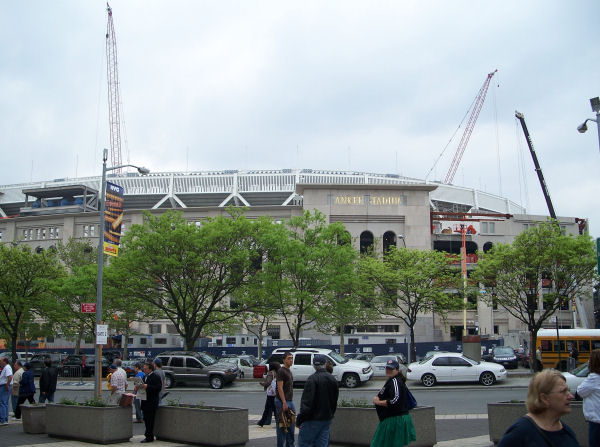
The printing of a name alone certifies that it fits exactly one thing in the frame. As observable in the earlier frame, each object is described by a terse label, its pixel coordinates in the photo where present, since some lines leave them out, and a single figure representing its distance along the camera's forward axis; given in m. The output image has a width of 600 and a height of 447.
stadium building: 72.12
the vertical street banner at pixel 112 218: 23.53
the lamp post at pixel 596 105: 20.78
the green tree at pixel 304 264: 36.44
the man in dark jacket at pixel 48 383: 18.69
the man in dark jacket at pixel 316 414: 9.28
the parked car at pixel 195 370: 30.73
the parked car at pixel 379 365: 33.96
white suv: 28.55
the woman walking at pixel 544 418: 4.06
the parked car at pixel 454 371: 28.36
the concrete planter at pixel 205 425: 12.11
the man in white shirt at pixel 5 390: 16.39
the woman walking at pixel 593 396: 7.08
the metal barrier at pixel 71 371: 40.59
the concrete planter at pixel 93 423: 12.95
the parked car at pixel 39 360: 40.53
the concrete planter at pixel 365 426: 11.65
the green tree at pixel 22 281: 41.12
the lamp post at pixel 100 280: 22.47
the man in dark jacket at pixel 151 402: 13.04
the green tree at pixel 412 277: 43.84
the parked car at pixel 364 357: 39.06
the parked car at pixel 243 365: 37.59
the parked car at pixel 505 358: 40.62
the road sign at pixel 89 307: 23.57
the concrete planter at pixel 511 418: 11.50
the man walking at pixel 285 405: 10.57
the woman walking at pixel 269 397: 15.60
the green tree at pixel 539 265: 35.38
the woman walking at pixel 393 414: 8.48
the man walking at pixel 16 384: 17.16
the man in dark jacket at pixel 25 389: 17.48
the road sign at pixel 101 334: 21.91
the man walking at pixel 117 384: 15.33
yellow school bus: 34.84
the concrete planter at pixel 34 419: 14.70
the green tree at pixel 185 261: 35.16
